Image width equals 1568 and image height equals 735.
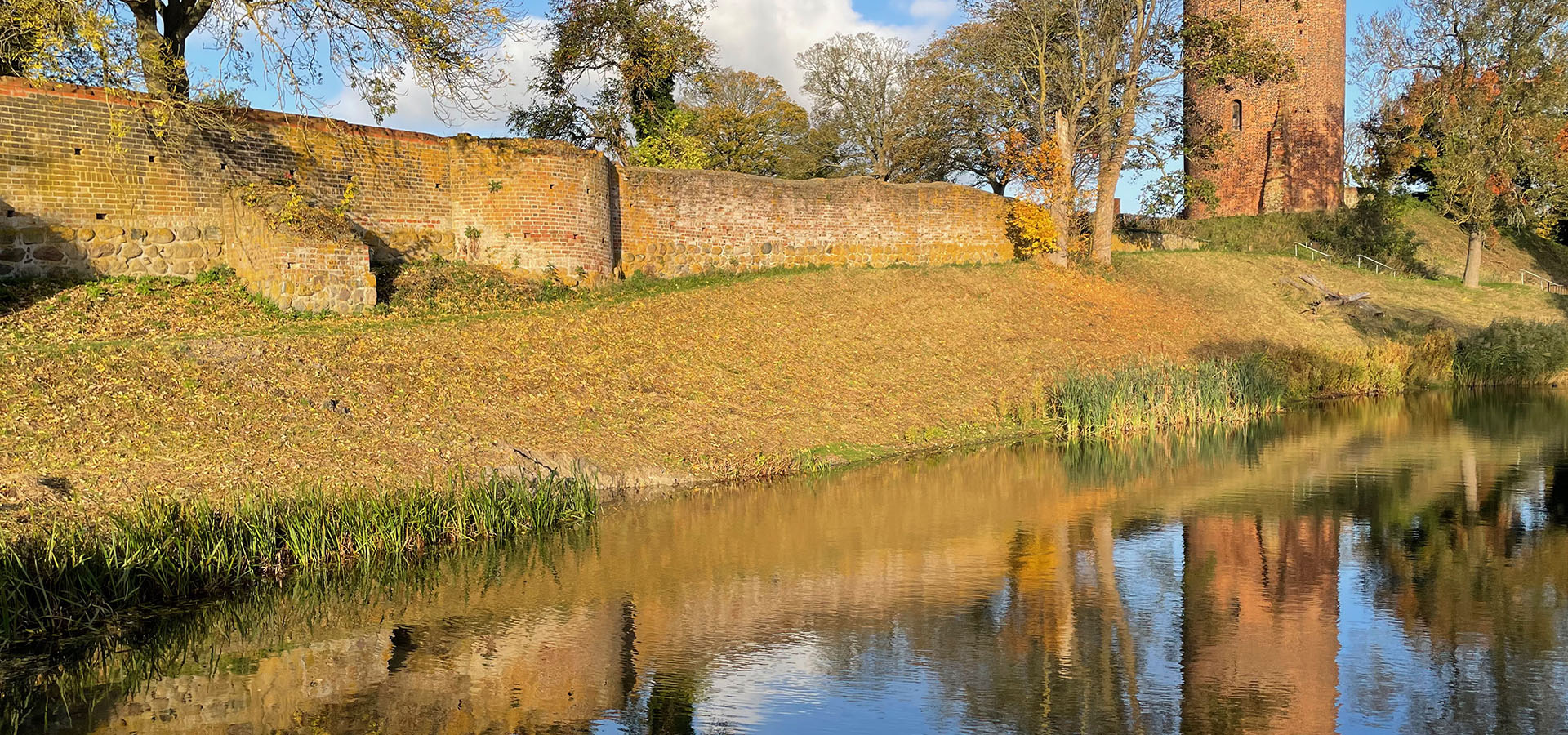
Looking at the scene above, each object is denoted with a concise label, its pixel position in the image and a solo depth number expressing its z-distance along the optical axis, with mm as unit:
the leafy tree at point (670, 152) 29547
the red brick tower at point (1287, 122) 37125
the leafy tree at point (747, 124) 42125
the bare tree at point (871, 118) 41406
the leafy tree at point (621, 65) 29219
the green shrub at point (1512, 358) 25453
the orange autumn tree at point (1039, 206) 29172
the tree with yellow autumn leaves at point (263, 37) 16234
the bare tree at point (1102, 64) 29000
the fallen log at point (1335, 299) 29172
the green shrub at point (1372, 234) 36906
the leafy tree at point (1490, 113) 31000
